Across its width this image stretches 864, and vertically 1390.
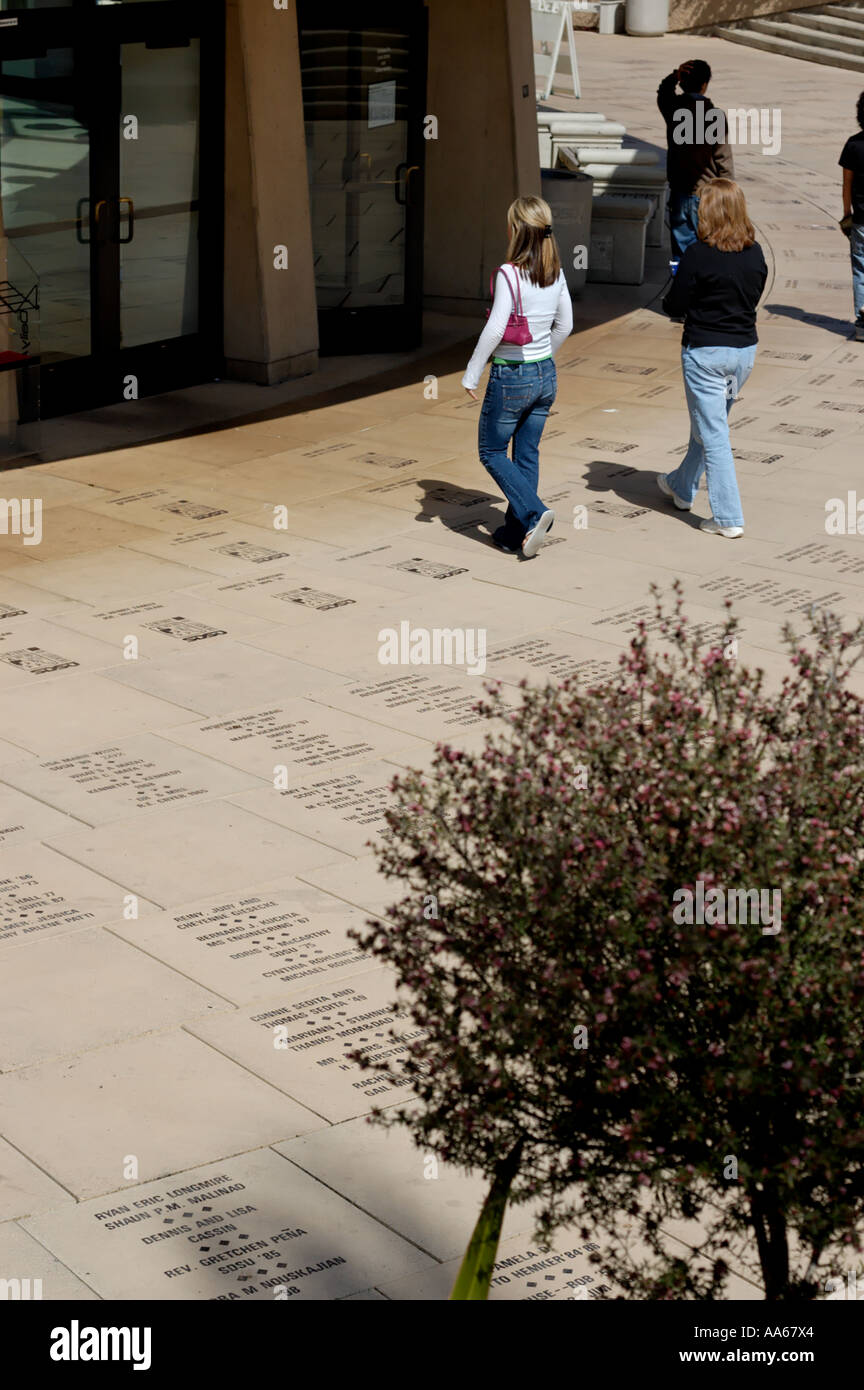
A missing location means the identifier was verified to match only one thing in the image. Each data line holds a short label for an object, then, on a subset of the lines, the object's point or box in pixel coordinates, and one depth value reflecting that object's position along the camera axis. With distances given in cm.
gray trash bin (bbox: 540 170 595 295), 1748
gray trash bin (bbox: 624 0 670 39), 3506
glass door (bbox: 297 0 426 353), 1487
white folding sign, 2739
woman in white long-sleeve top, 982
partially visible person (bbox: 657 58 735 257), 1500
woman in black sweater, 1012
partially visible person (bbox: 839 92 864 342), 1489
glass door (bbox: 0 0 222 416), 1273
